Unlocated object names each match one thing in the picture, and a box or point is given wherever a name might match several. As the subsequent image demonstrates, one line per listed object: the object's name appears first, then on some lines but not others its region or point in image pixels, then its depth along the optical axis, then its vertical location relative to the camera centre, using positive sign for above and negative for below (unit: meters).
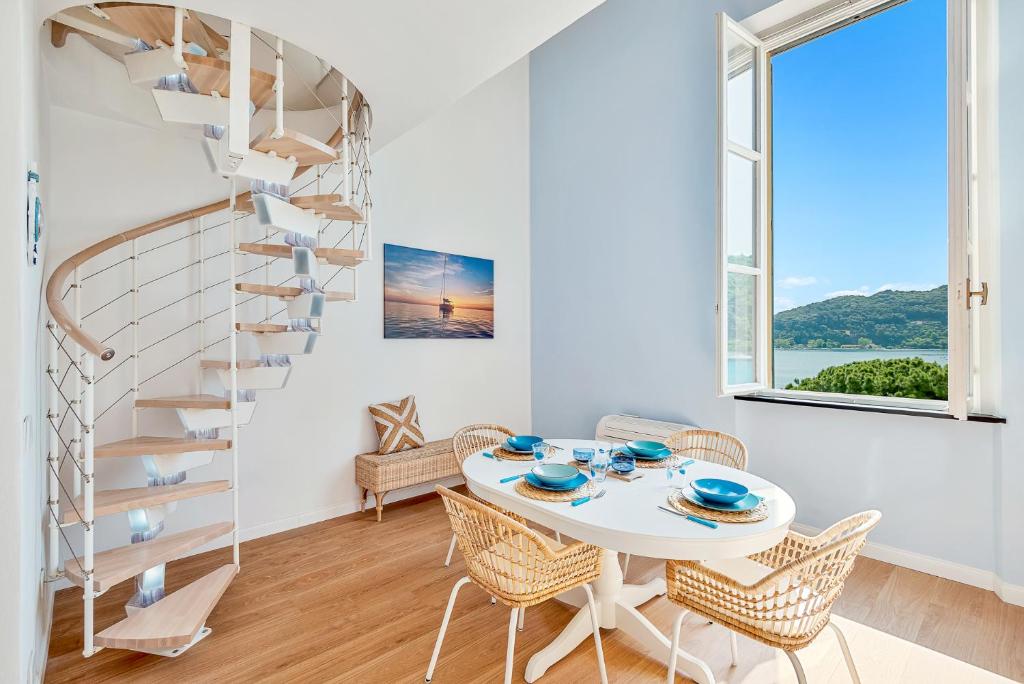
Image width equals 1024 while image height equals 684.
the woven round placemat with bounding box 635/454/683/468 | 2.23 -0.55
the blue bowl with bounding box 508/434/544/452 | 2.41 -0.50
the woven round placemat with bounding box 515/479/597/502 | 1.82 -0.57
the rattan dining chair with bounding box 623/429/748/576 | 2.61 -0.57
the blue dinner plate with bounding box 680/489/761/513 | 1.65 -0.55
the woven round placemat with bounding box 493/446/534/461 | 2.36 -0.54
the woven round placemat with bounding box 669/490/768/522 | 1.60 -0.57
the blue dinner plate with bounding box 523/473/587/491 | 1.88 -0.54
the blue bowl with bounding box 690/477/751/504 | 1.66 -0.53
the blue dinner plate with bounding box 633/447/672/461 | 2.27 -0.53
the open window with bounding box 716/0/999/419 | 2.87 +0.83
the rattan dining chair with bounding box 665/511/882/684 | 1.42 -0.79
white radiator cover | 3.60 -0.66
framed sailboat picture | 3.89 +0.40
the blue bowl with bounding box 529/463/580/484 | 1.87 -0.52
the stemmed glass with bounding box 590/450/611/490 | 2.01 -0.52
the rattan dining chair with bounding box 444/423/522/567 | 2.82 -0.59
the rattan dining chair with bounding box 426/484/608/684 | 1.66 -0.78
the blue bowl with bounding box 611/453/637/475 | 2.07 -0.53
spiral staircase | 2.10 +0.21
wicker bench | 3.53 -0.93
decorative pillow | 3.71 -0.63
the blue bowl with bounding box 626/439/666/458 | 2.29 -0.50
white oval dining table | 1.51 -0.60
